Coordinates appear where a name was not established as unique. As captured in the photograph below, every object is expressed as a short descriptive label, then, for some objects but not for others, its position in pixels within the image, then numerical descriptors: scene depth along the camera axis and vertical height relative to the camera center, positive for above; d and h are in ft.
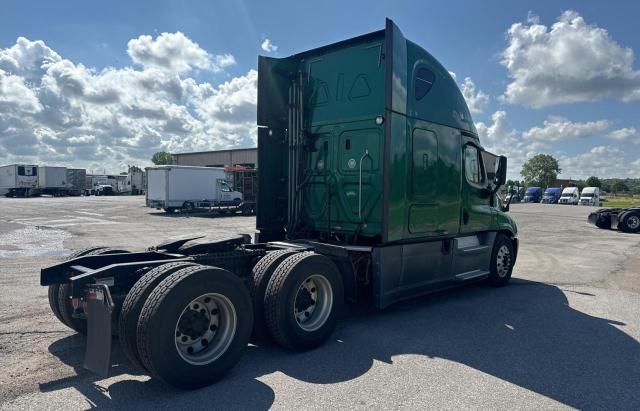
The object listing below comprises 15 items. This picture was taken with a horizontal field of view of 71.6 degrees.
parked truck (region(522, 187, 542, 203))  199.21 -0.24
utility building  234.38 +17.85
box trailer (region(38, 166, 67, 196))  179.73 +2.56
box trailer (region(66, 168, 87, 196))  189.91 +2.40
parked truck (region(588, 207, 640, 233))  67.05 -3.58
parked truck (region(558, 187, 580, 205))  178.60 -0.33
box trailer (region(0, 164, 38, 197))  177.17 +2.37
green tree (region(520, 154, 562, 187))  339.77 +18.60
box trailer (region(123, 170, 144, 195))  213.87 +1.33
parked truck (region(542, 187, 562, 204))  187.21 -0.47
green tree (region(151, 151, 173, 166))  396.00 +27.52
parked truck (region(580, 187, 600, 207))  167.63 -0.51
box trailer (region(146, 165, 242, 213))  93.04 -0.07
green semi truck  12.62 -2.08
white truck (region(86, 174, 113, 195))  206.39 +1.99
